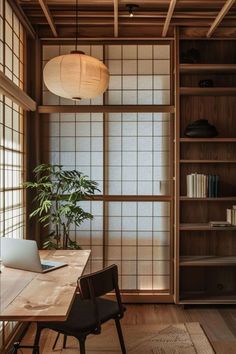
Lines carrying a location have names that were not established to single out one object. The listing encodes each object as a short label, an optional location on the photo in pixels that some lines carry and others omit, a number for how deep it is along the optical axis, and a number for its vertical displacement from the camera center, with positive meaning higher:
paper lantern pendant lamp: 2.62 +0.70
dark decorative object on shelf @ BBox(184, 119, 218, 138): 4.07 +0.51
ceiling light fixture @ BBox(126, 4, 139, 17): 3.72 +1.64
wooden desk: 1.80 -0.61
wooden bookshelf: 4.34 +0.12
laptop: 2.46 -0.50
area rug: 3.14 -1.37
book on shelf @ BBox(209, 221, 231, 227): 4.09 -0.47
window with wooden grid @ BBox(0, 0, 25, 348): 3.19 +0.34
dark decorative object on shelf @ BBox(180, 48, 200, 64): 4.16 +1.30
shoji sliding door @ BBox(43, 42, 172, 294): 4.34 +0.23
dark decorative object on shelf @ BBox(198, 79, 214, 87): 4.13 +1.01
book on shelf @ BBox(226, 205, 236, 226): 4.08 -0.38
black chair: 2.32 -0.89
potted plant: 3.84 -0.19
